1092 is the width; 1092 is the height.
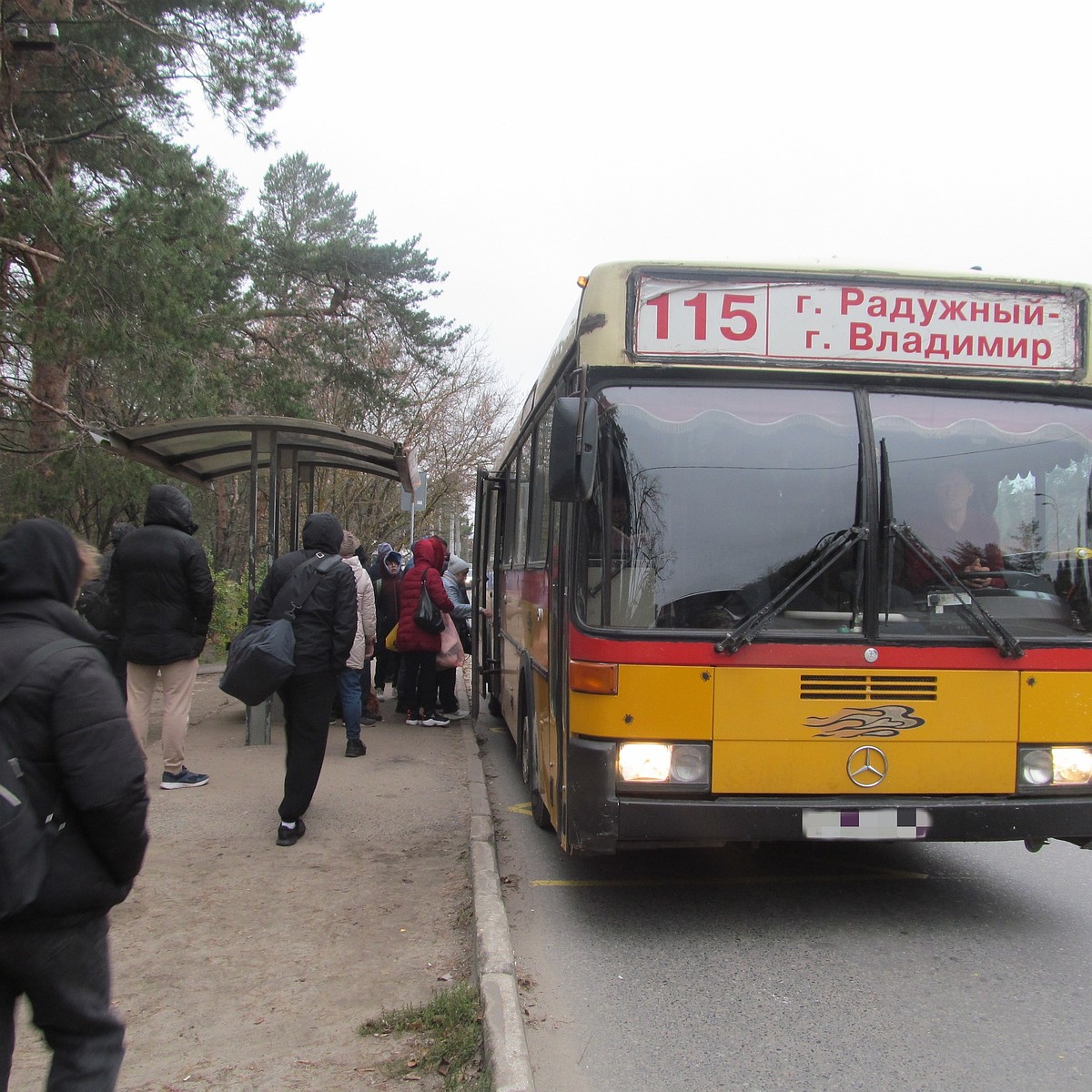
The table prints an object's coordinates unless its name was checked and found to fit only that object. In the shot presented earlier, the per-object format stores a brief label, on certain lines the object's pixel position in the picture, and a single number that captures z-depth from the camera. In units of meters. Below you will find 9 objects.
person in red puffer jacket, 9.48
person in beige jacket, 8.21
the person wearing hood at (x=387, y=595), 10.60
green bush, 13.54
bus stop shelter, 8.47
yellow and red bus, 4.26
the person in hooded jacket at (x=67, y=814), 2.16
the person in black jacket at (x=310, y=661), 5.67
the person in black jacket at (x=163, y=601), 6.61
